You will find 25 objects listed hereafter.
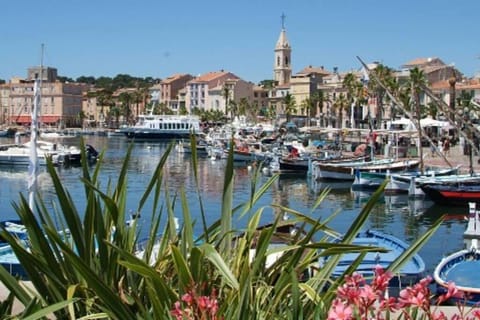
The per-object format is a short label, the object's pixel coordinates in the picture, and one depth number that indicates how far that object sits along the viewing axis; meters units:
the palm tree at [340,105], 103.62
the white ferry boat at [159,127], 117.19
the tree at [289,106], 121.19
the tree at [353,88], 93.56
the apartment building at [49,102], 173.12
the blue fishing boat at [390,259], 14.85
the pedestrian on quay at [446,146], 56.72
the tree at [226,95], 143.88
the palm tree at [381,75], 75.68
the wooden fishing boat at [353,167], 47.79
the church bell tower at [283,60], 165.25
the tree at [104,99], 162.75
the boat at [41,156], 62.50
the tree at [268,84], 164.41
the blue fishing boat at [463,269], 15.38
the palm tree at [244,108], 143.62
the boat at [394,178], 40.91
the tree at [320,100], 120.44
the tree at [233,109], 144.38
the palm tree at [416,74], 61.32
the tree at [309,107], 123.25
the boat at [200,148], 81.25
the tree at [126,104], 161.38
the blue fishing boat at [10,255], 16.73
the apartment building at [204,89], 162.12
